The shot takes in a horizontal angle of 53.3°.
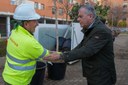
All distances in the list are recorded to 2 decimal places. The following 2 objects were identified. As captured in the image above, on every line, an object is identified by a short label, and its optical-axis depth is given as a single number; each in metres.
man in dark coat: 1.37
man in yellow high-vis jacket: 1.30
